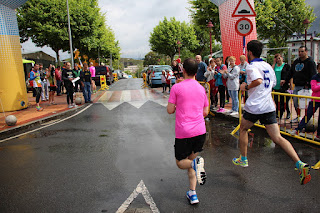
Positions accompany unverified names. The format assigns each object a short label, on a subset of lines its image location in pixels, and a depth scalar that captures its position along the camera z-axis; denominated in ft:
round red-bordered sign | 24.22
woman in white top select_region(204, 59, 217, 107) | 31.83
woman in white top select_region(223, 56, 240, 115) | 27.09
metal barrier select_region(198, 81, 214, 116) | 30.09
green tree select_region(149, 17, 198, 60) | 174.34
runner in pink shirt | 10.16
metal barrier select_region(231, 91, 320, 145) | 18.08
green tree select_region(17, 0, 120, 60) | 81.87
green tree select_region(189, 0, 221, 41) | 84.96
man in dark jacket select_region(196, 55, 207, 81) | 32.86
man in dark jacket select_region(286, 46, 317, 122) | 20.34
